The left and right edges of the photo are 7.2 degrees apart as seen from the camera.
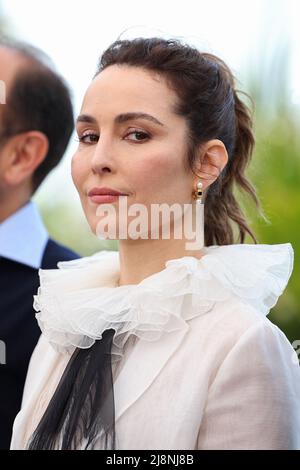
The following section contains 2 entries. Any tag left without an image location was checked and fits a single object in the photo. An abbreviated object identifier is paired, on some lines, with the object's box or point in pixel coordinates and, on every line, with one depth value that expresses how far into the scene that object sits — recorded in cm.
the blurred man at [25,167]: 298
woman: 258
